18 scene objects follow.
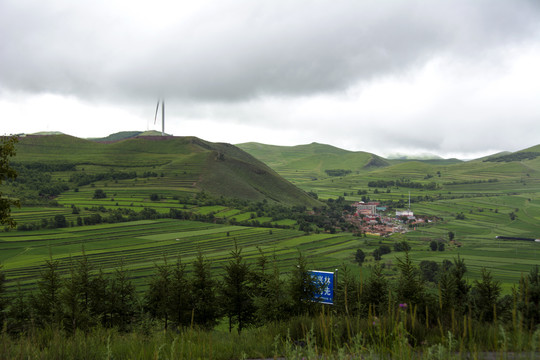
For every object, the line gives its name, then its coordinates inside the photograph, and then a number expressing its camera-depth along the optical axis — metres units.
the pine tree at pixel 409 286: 31.27
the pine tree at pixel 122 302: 40.50
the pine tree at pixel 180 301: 35.91
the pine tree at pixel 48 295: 36.72
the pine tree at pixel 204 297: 35.84
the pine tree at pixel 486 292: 33.83
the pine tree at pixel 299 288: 26.62
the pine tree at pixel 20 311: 38.51
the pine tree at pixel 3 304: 35.18
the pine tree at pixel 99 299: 39.56
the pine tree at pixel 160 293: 38.37
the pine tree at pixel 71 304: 31.68
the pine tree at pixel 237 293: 36.53
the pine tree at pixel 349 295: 34.81
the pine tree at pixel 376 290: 36.75
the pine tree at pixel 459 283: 35.60
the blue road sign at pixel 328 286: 19.66
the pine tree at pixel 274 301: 26.88
